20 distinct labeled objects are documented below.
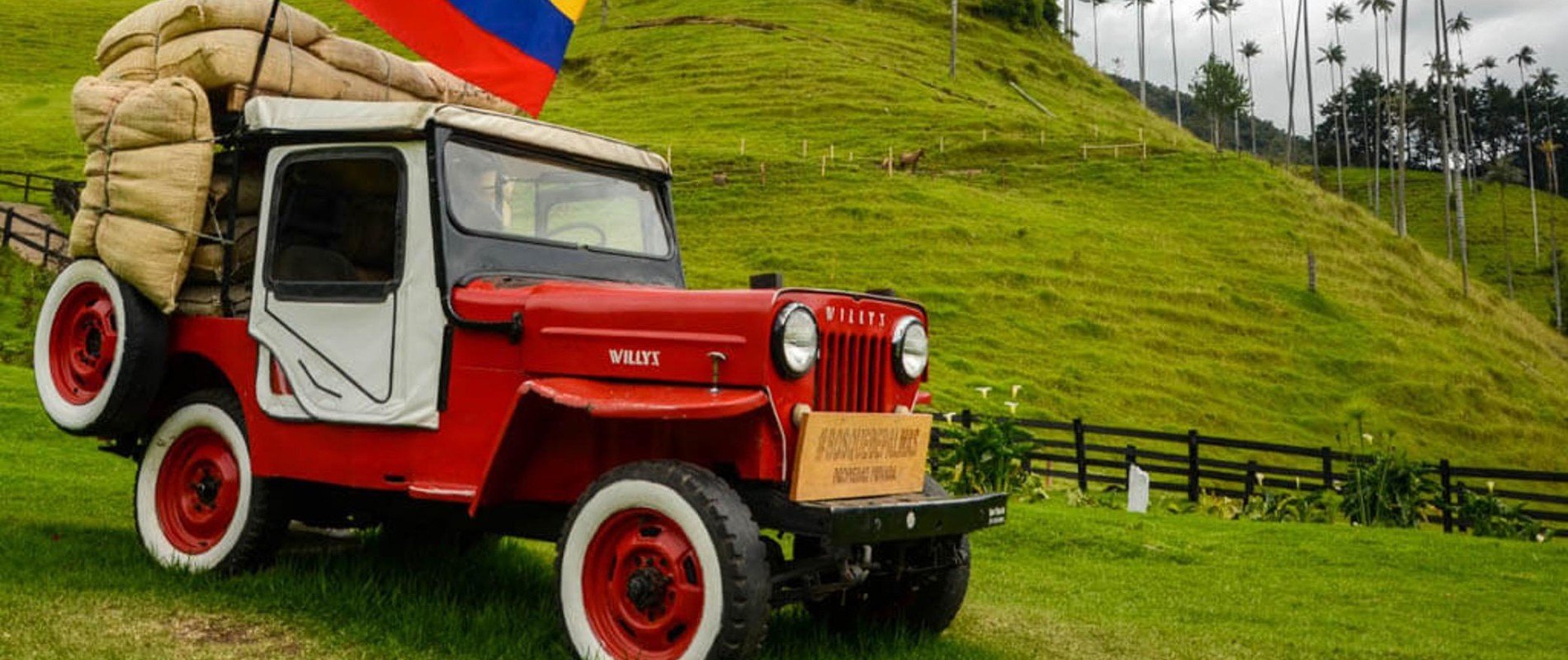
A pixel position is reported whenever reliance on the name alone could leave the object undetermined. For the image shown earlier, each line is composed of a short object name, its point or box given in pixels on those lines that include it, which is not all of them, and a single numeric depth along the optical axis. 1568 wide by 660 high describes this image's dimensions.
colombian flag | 7.62
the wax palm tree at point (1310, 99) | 83.57
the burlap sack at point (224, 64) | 7.32
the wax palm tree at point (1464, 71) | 102.78
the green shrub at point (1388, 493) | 16.33
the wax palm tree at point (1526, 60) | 123.09
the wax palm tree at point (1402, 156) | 66.56
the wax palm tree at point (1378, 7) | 95.06
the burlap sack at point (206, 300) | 7.30
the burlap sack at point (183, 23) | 7.39
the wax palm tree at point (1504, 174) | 100.25
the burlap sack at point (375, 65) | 7.90
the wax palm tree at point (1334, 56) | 119.86
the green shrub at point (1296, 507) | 16.78
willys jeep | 5.42
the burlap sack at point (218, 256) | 7.28
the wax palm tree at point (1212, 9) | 118.19
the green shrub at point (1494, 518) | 16.28
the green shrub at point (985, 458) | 15.37
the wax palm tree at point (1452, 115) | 71.84
